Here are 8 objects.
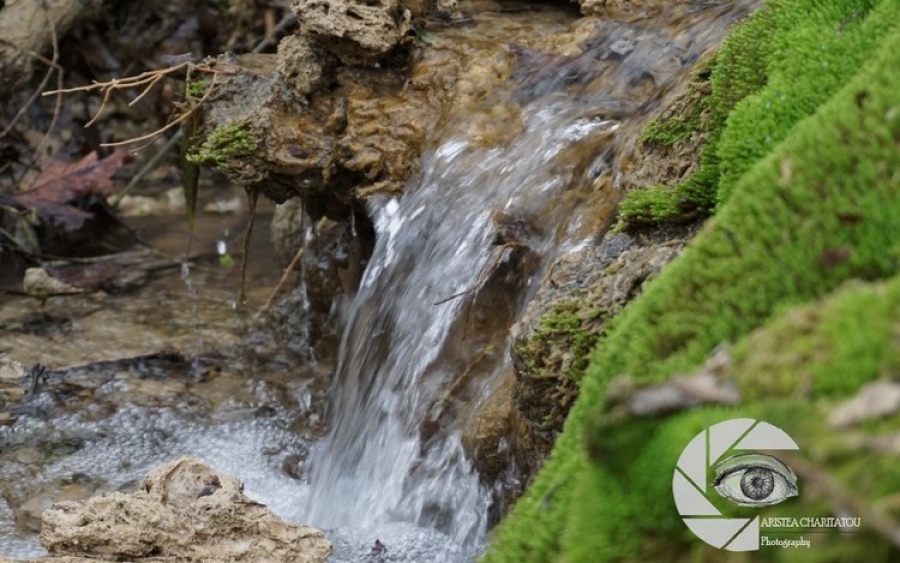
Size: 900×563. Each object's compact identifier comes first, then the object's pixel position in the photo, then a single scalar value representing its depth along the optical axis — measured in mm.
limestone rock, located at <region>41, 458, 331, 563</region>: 2943
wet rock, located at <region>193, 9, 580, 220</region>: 4723
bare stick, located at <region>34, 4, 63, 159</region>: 7192
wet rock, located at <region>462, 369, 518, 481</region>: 3370
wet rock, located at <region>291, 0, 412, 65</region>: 4438
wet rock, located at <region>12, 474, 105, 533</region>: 4102
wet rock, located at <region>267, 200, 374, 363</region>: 5680
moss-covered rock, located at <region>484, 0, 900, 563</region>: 1364
